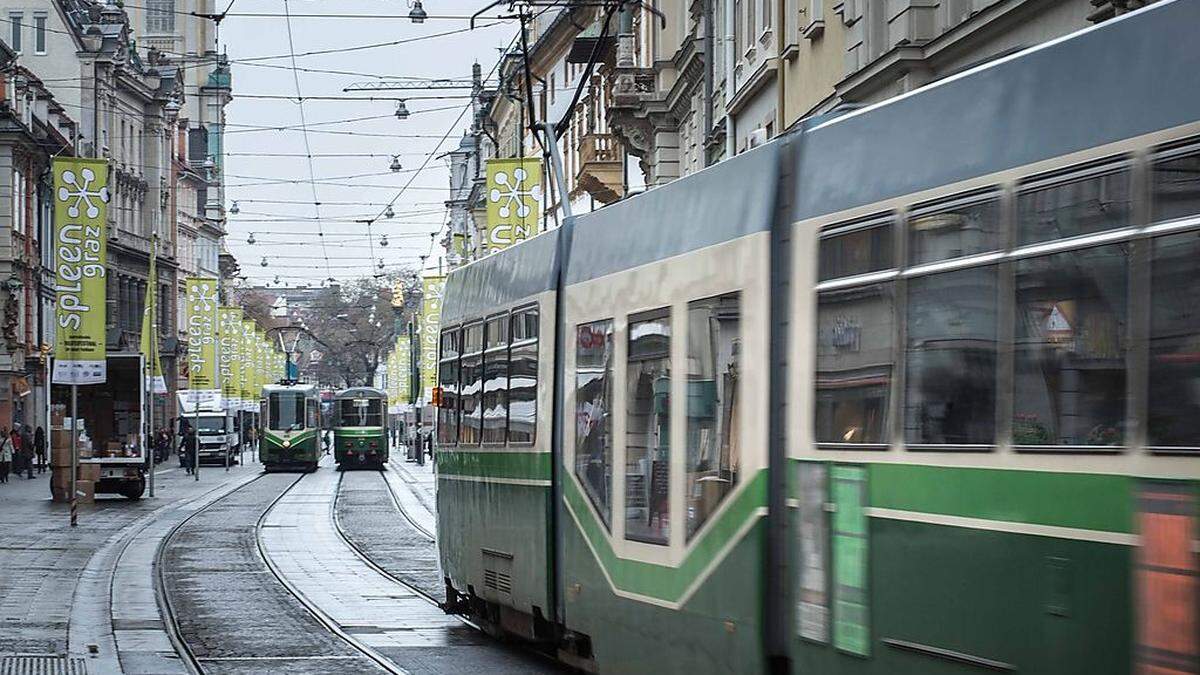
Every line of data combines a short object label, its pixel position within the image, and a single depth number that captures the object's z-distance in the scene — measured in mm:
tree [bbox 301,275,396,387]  147250
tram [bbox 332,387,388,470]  74812
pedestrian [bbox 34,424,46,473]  67738
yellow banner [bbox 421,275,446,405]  64375
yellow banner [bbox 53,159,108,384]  36875
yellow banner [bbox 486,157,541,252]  42312
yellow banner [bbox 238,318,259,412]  87062
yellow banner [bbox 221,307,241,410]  80100
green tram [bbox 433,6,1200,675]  6466
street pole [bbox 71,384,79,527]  34669
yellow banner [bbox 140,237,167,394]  50438
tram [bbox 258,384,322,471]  72625
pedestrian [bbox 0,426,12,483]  58812
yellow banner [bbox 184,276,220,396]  67125
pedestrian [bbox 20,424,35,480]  62562
